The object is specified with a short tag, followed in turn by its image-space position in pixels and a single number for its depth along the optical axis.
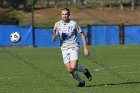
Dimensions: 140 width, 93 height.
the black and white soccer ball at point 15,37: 22.10
